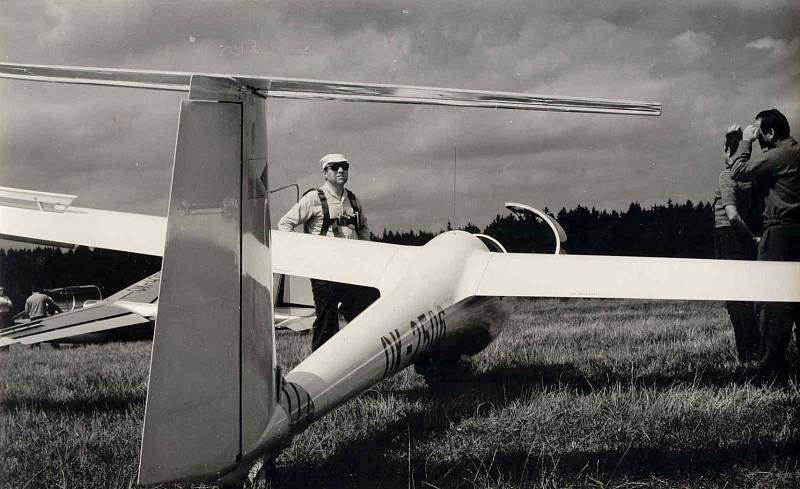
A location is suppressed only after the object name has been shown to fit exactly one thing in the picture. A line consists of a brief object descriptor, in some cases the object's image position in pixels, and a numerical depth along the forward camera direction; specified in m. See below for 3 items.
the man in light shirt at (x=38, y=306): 9.56
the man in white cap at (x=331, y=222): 6.99
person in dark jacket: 6.20
